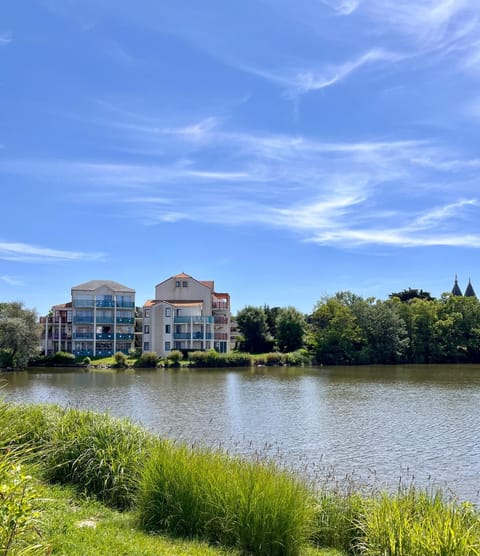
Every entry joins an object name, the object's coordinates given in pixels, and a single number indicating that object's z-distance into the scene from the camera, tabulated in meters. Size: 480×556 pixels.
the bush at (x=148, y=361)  69.31
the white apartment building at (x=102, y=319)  80.44
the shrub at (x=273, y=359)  75.12
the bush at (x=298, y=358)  76.44
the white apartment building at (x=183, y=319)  79.25
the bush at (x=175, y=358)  69.88
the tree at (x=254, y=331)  88.25
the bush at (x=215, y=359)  70.50
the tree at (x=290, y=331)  84.69
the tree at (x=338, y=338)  79.25
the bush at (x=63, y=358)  71.81
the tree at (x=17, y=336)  62.50
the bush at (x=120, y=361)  69.44
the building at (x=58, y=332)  81.38
